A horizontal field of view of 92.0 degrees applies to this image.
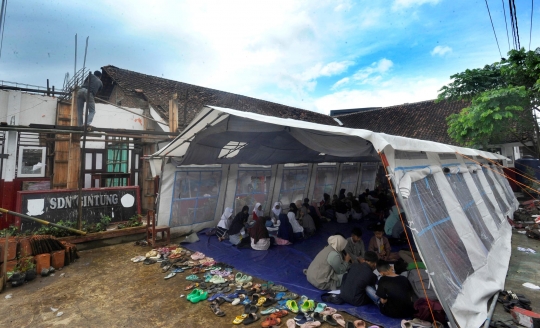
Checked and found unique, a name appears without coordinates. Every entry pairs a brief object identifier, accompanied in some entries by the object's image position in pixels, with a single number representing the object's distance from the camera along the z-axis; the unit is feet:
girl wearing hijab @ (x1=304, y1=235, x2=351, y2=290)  13.01
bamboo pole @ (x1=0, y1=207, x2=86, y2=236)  15.07
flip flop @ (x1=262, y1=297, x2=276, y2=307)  11.67
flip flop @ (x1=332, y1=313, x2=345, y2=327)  10.07
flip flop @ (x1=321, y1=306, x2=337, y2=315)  10.67
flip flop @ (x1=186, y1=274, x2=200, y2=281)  14.32
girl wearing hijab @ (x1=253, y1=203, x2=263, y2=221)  23.63
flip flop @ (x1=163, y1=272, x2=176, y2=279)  14.65
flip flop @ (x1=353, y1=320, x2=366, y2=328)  9.72
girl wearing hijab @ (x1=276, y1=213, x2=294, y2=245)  20.74
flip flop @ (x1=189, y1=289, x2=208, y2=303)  12.06
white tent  10.25
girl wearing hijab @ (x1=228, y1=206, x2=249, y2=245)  21.18
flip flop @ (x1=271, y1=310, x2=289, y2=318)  10.81
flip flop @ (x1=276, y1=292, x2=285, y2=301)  12.25
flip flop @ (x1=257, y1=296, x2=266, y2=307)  11.64
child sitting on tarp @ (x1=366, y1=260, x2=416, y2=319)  10.23
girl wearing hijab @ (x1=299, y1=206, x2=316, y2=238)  23.03
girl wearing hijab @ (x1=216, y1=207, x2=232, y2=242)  22.24
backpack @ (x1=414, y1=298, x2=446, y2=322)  9.71
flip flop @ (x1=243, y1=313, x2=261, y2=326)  10.37
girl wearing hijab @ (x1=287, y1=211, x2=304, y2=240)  21.61
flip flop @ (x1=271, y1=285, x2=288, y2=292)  12.97
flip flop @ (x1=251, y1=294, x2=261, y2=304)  12.03
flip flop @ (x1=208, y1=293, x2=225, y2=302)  12.24
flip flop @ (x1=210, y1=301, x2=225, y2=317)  10.93
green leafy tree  29.12
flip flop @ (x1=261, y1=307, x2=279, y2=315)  11.00
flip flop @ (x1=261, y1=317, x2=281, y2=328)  10.13
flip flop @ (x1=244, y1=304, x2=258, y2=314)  11.02
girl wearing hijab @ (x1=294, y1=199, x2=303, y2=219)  27.32
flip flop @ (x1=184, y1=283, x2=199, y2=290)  13.32
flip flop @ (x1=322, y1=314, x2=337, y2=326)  10.14
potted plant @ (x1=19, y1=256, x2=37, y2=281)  14.21
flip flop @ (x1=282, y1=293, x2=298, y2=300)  12.22
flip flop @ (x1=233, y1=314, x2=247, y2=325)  10.36
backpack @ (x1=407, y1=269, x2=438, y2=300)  10.60
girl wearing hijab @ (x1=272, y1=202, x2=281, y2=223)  26.56
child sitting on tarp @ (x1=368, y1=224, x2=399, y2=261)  15.67
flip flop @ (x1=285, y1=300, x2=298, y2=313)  11.14
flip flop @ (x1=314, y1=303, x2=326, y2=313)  10.94
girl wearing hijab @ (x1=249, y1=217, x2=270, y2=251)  19.21
